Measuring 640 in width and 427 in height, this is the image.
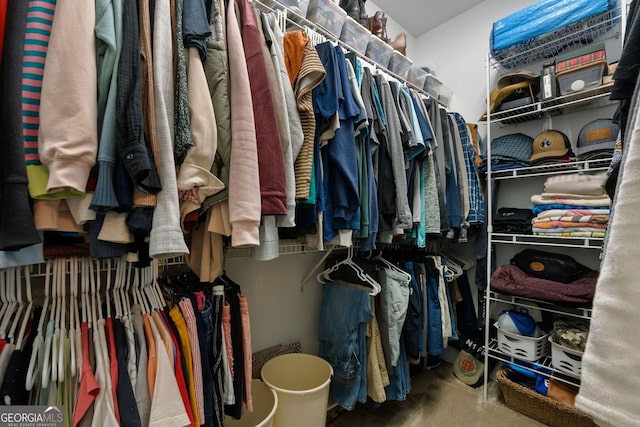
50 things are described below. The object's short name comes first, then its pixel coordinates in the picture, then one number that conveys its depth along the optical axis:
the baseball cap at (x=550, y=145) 1.67
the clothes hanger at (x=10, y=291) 0.70
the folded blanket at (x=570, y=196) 1.50
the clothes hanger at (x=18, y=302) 0.70
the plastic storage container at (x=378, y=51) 1.65
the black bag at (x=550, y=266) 1.58
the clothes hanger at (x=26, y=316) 0.66
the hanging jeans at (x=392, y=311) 1.42
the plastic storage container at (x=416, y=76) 1.95
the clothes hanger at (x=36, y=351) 0.63
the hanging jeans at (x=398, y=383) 1.50
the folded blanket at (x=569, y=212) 1.45
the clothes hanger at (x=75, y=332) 0.67
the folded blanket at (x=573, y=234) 1.44
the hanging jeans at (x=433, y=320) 1.63
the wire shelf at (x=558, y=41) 1.62
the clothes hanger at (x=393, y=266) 1.50
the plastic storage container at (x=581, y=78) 1.52
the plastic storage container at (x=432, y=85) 2.07
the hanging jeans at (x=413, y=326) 1.59
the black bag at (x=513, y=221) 1.79
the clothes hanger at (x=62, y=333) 0.65
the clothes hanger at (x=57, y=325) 0.64
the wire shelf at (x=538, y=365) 1.51
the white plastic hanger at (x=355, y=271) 1.43
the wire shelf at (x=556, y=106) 1.57
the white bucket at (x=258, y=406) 1.24
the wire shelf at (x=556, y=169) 1.53
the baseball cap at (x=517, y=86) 1.80
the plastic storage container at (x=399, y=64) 1.79
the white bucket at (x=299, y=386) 1.17
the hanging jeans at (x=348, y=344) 1.37
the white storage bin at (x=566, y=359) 1.46
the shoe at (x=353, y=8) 1.62
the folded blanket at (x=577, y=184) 1.50
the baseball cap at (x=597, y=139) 1.50
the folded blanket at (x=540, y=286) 1.48
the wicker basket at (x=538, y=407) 1.48
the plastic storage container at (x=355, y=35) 1.50
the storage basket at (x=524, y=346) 1.64
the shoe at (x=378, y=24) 1.74
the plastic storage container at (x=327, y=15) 1.34
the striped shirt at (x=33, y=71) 0.55
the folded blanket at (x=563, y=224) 1.46
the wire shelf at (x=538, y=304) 1.52
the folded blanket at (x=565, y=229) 1.46
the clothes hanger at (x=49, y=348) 0.64
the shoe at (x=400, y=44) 1.93
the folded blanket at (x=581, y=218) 1.44
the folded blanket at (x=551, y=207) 1.50
